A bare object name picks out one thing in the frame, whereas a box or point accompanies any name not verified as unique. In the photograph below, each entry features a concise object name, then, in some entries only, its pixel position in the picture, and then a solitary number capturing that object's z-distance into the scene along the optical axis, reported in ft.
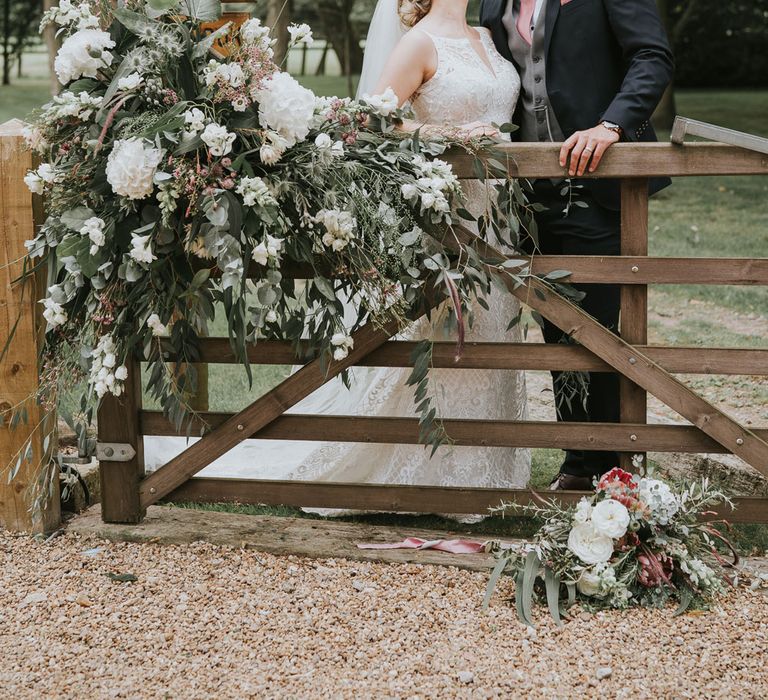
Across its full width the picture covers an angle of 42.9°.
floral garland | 10.22
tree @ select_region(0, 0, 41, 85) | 96.32
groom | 12.78
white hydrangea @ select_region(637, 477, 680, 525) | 11.11
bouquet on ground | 10.82
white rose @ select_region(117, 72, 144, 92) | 10.30
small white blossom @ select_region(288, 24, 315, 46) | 10.65
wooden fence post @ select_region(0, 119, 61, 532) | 12.12
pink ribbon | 12.46
